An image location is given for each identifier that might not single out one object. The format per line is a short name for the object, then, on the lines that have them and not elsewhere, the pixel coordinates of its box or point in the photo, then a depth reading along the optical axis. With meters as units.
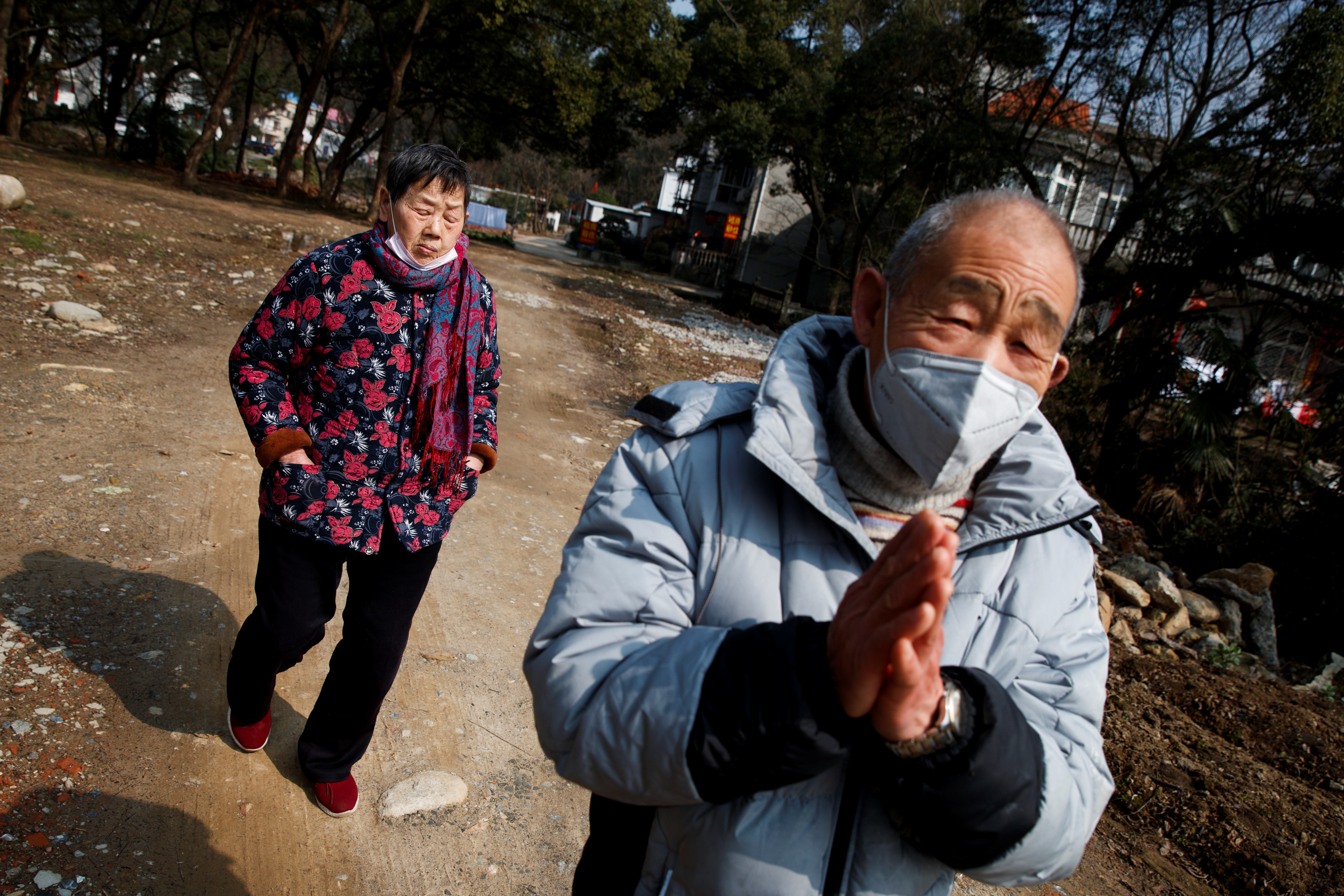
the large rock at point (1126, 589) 5.64
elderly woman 2.21
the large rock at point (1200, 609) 6.00
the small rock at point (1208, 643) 5.60
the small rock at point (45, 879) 2.01
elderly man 1.02
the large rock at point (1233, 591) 6.39
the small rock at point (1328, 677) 5.50
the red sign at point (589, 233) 34.75
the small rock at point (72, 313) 6.13
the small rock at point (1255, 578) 6.56
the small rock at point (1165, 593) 5.76
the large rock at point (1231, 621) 6.04
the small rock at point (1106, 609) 5.08
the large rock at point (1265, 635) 6.04
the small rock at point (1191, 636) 5.67
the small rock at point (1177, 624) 5.67
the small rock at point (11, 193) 8.90
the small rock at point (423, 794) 2.57
